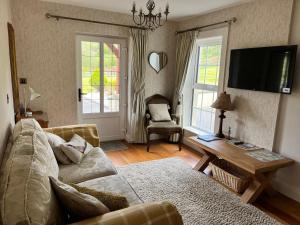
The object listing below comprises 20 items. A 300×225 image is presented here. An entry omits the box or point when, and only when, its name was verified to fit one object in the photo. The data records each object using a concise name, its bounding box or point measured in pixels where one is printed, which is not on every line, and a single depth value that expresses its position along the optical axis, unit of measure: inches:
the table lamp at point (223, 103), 125.7
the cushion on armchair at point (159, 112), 168.2
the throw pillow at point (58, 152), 87.0
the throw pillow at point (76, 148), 88.4
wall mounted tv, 100.6
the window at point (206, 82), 152.1
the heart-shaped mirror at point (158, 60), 174.4
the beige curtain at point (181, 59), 161.5
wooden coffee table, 93.9
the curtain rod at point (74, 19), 139.4
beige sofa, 37.0
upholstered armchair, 157.4
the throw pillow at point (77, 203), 44.5
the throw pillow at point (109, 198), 50.8
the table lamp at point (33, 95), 120.0
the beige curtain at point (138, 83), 163.0
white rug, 87.7
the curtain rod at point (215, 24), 127.8
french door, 157.3
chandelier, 86.4
